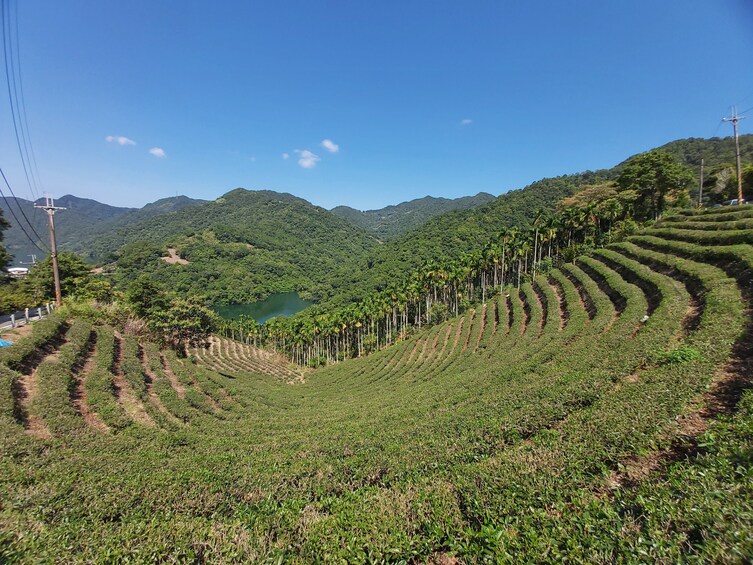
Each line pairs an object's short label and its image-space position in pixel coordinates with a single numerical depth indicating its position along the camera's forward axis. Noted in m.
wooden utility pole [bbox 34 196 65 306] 19.97
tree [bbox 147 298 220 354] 36.00
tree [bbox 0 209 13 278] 27.44
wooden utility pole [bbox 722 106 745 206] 26.46
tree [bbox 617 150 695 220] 37.25
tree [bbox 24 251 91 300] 35.59
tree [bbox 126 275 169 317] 44.62
